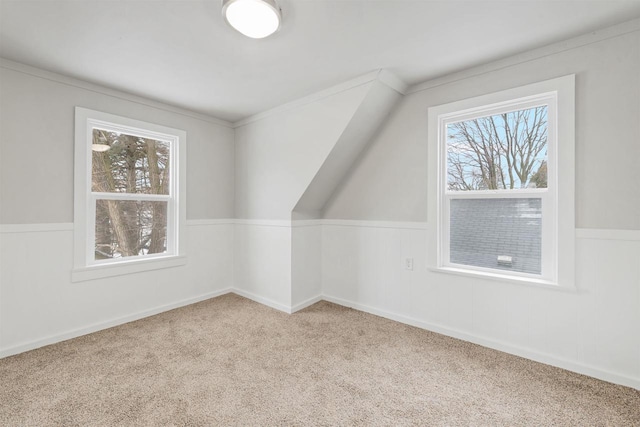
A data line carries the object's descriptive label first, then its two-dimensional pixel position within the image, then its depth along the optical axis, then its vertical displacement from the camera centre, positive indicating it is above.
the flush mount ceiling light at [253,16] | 1.55 +1.13
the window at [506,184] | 2.02 +0.25
